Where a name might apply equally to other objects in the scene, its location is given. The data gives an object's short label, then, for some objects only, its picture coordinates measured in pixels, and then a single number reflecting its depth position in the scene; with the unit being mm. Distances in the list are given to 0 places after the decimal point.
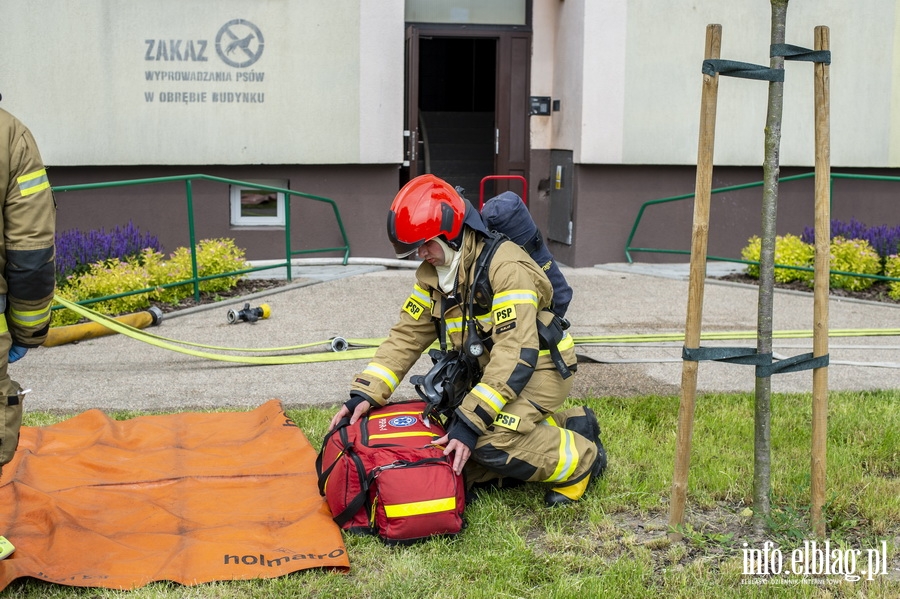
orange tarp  3873
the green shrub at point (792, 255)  10602
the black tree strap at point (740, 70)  3709
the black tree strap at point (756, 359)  3846
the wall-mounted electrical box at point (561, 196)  12586
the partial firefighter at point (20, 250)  3498
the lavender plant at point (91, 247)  9312
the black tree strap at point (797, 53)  3812
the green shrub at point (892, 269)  9914
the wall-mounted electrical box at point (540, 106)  13086
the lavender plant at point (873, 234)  10359
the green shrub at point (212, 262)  9711
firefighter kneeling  4148
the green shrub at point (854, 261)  10112
